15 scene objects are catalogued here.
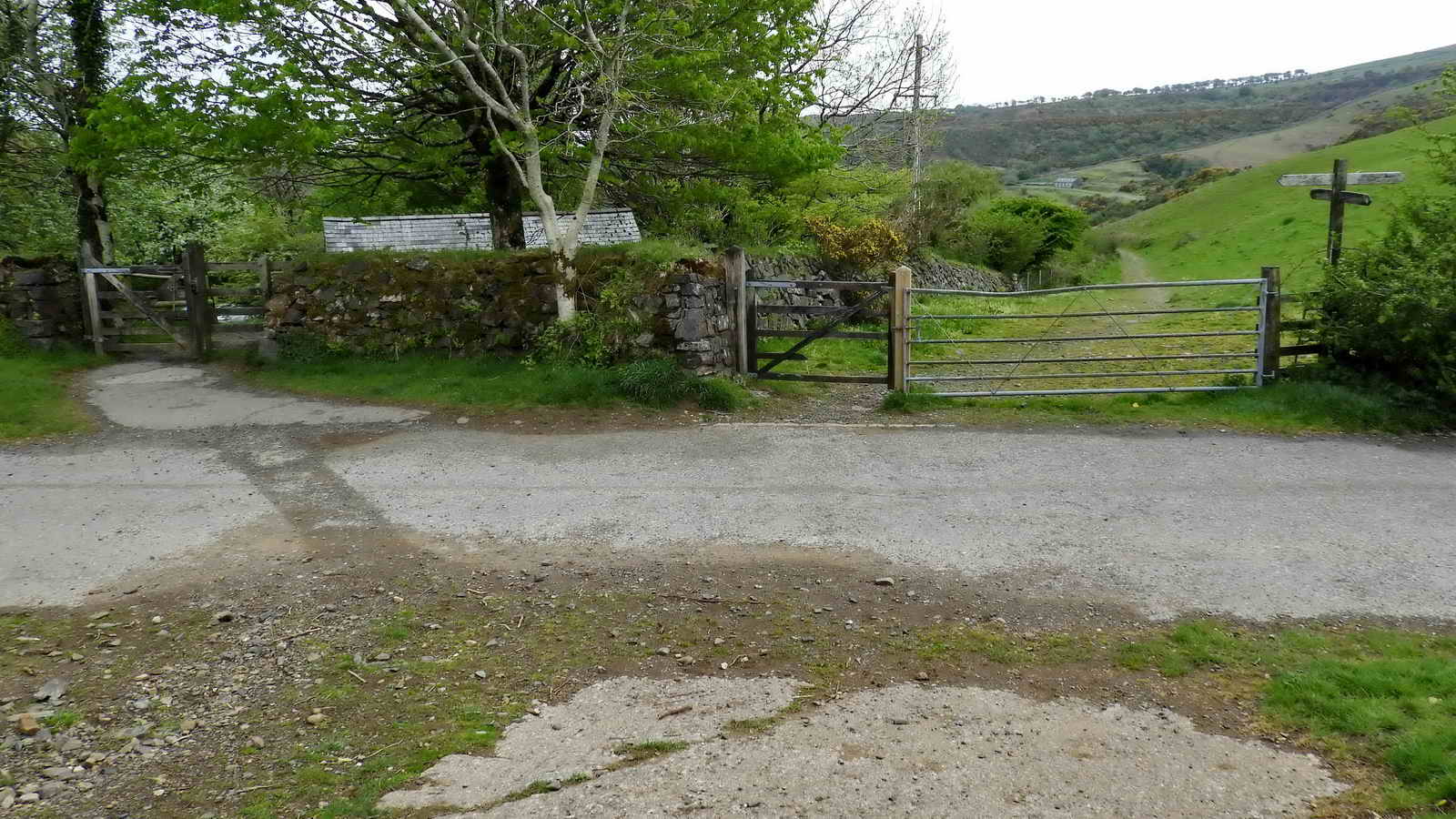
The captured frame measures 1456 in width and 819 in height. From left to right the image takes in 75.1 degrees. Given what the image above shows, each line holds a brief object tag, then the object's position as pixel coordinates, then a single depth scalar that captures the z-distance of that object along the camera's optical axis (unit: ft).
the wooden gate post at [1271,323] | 36.88
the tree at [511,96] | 42.32
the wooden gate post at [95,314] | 51.19
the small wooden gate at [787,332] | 39.24
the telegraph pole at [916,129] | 95.71
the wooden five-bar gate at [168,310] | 50.31
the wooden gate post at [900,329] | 37.88
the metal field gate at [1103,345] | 37.17
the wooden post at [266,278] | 48.70
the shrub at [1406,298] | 32.89
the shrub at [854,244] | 69.67
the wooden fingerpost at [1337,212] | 38.01
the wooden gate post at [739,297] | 41.50
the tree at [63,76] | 54.13
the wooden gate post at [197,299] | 50.01
